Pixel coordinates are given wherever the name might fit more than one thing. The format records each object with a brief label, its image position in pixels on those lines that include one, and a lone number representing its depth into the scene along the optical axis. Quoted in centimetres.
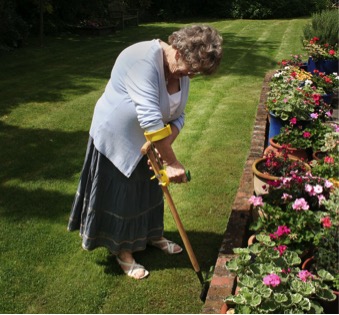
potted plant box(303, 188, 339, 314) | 251
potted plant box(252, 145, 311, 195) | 352
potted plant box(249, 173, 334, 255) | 274
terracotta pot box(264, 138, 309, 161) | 439
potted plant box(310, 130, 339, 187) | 357
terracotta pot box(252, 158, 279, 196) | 349
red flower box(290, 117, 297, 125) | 452
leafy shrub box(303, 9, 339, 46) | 869
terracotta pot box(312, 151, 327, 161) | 427
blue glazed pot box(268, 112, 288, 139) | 489
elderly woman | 249
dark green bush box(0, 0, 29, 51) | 1152
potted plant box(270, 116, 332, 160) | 440
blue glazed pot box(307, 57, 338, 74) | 779
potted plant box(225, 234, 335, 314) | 222
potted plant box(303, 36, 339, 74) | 776
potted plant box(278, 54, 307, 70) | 702
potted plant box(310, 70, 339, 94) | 640
